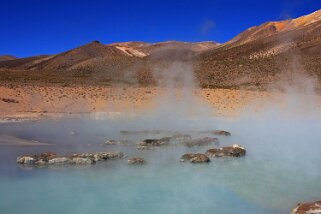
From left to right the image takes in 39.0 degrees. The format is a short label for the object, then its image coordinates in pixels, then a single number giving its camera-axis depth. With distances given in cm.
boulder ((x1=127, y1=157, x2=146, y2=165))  1294
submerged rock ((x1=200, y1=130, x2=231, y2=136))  1900
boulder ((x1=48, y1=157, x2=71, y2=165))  1284
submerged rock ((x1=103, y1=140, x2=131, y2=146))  1614
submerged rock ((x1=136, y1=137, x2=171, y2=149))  1577
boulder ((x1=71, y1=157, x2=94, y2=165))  1287
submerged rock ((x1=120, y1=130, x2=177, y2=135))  1877
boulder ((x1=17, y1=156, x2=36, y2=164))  1289
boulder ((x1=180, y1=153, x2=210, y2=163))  1329
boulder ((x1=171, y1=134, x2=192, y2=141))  1711
